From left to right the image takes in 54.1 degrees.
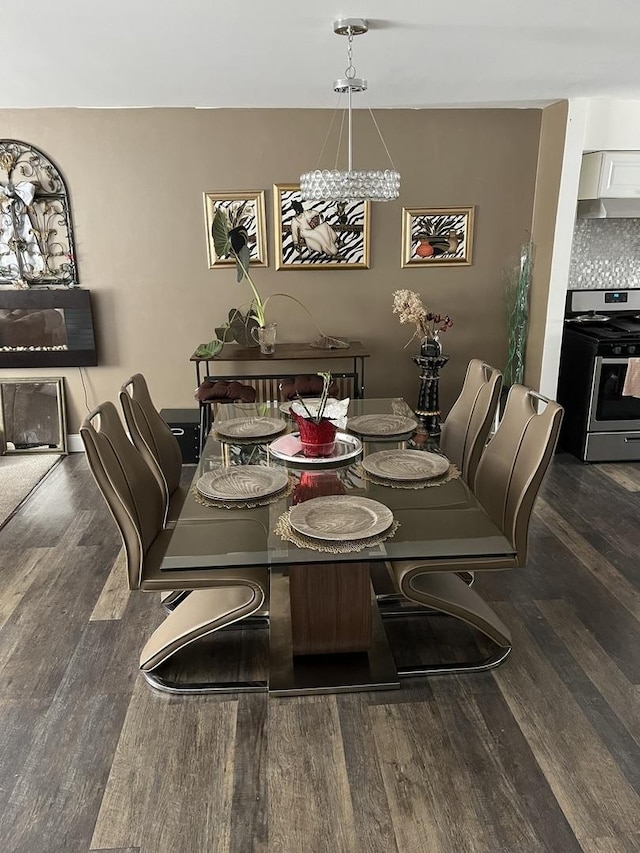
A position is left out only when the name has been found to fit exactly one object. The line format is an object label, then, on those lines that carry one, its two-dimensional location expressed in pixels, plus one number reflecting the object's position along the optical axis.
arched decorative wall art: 4.21
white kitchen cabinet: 4.12
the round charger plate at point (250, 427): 2.79
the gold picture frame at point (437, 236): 4.48
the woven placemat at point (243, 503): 2.07
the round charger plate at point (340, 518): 1.83
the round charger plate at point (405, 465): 2.27
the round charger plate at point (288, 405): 3.16
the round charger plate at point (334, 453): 2.43
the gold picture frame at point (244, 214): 4.37
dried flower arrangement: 4.30
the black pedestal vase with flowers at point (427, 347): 4.31
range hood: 4.14
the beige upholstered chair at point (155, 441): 2.63
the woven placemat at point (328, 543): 1.76
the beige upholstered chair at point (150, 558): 2.09
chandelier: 2.59
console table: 4.20
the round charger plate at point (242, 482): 2.12
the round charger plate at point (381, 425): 2.79
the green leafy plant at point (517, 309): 4.55
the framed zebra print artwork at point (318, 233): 4.40
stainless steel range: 4.21
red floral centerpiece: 2.44
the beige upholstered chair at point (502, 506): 2.20
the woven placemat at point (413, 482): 2.21
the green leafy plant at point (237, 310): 4.22
